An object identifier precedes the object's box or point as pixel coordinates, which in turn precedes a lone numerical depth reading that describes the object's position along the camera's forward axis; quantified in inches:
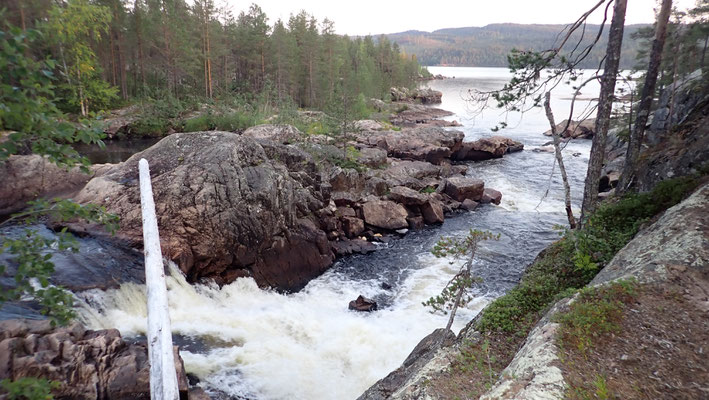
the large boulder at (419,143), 1327.5
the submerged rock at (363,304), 505.4
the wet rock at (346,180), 828.6
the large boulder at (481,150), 1448.1
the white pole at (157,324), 147.3
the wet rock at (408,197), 839.7
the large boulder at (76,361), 247.1
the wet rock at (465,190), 939.3
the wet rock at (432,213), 821.9
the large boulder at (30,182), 569.9
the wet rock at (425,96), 3823.8
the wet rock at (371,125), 1754.2
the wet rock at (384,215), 774.5
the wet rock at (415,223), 799.7
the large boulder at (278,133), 1061.1
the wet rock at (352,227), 737.0
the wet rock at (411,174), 962.7
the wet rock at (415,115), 2391.7
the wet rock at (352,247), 676.7
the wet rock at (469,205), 909.2
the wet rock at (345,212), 757.7
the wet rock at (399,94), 3535.9
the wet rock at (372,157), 1062.4
